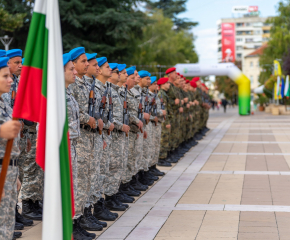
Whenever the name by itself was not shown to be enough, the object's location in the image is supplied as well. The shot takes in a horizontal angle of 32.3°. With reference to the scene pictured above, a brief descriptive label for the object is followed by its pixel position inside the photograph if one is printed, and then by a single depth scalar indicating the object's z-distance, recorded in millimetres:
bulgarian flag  3320
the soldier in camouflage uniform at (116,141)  6996
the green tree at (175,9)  63312
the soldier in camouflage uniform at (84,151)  5633
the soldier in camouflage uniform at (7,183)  3777
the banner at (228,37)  110938
